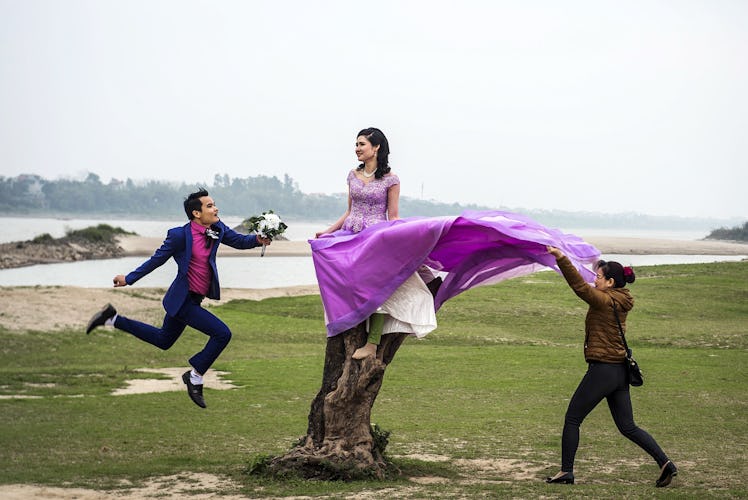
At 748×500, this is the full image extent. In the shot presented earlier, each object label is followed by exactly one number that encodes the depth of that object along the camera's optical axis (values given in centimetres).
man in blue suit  1019
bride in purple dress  991
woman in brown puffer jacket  929
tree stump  1007
